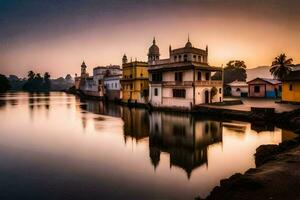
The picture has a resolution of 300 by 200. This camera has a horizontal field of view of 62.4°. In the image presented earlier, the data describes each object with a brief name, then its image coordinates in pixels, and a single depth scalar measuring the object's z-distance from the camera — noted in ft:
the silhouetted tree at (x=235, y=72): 314.78
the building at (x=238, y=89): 221.05
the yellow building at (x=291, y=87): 134.62
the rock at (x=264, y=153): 52.85
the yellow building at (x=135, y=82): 198.39
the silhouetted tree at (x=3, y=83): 396.82
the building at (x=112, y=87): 247.85
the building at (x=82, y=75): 424.46
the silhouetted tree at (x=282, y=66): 179.32
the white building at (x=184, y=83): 139.54
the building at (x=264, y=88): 197.88
